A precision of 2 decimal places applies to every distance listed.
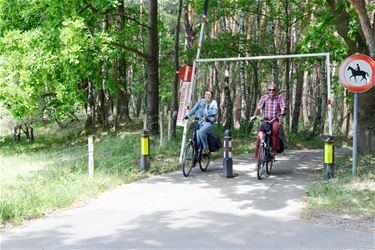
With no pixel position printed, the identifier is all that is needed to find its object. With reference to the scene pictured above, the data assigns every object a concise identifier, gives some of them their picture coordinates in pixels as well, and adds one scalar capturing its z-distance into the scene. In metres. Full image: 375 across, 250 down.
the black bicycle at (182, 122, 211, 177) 10.90
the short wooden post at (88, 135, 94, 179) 10.01
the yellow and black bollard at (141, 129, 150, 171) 11.10
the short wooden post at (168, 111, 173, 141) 16.16
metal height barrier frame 10.49
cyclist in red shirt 10.73
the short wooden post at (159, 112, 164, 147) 15.02
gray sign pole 9.68
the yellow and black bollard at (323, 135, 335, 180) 9.85
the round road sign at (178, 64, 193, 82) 12.61
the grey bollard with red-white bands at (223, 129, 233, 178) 10.59
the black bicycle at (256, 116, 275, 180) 10.35
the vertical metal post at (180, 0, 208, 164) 12.10
